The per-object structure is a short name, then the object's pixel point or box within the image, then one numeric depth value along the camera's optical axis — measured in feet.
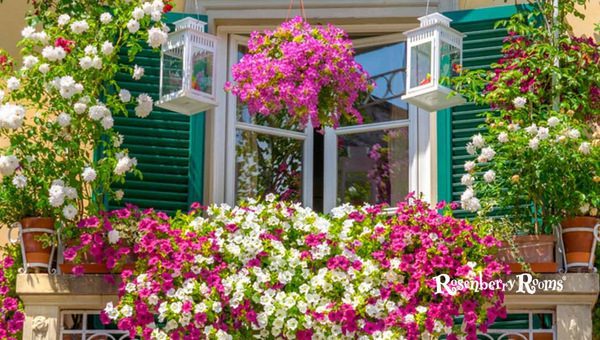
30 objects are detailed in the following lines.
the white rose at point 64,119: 26.05
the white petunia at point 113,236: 25.54
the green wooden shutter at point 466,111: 28.86
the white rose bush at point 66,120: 26.07
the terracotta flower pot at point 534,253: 25.73
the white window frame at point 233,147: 29.45
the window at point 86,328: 26.03
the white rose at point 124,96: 26.78
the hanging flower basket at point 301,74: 26.32
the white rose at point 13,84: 26.21
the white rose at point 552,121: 26.12
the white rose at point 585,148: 25.83
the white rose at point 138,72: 27.17
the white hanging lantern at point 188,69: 27.12
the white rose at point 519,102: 26.86
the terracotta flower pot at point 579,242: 25.93
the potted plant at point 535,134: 26.09
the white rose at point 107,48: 26.27
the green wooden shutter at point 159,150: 28.89
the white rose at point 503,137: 26.23
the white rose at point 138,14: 26.63
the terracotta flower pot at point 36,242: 26.18
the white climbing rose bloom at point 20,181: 25.76
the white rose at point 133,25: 26.58
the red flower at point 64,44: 26.45
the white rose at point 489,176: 26.32
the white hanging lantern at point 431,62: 26.73
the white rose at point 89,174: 25.79
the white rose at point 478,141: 26.63
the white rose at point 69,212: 25.74
